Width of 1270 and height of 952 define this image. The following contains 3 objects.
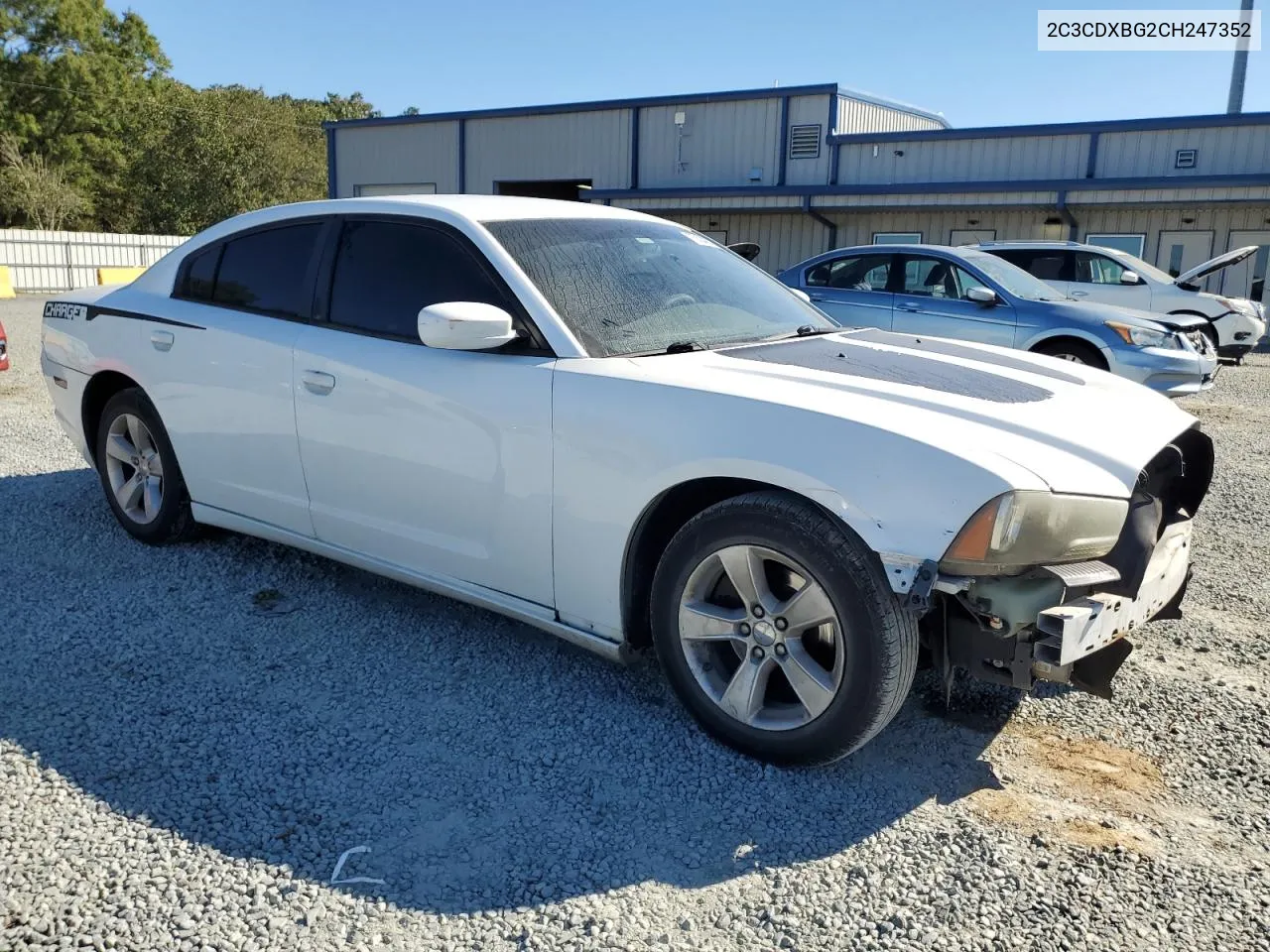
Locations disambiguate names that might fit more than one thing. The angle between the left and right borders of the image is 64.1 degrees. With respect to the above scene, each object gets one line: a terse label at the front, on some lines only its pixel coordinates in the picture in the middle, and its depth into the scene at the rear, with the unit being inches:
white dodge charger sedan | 104.7
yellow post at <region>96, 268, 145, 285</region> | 1037.8
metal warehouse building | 791.1
